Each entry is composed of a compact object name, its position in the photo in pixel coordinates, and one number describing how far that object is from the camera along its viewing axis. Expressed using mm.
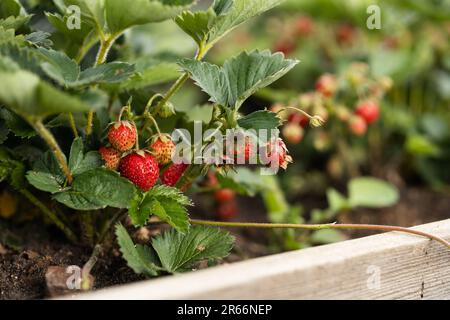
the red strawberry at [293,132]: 945
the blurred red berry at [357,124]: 979
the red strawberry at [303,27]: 1294
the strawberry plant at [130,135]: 688
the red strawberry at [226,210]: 961
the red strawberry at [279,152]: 727
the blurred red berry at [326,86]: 970
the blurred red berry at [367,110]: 989
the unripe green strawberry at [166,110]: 737
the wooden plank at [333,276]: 658
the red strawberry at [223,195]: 934
